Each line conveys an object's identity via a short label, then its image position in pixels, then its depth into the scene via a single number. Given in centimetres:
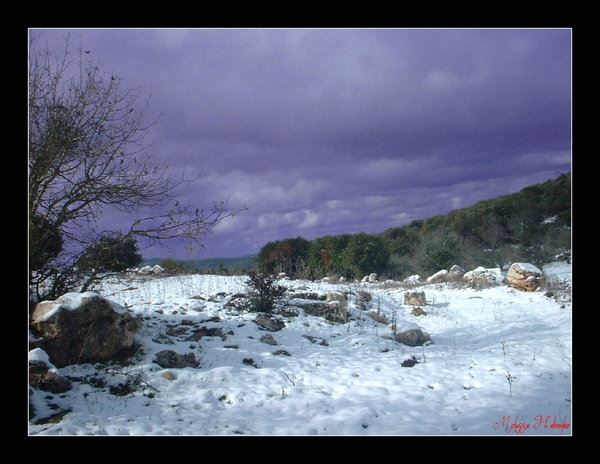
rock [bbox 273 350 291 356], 784
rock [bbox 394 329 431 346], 889
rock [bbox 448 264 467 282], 1838
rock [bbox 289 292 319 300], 1168
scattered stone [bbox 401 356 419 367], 743
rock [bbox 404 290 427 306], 1330
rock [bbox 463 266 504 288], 1612
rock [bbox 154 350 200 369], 683
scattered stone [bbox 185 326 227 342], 824
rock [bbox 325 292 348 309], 1113
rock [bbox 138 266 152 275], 1813
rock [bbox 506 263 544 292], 1392
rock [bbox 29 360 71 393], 566
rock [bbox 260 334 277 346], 843
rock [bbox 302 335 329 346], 872
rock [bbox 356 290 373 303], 1264
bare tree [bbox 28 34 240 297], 717
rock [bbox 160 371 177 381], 634
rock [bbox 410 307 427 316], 1212
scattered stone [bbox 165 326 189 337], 837
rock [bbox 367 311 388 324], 1066
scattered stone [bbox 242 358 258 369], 724
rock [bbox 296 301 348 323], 1026
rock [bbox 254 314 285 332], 924
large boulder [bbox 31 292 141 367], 629
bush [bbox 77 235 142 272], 785
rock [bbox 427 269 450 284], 1880
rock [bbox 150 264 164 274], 1815
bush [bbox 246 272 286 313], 1030
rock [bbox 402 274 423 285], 1969
